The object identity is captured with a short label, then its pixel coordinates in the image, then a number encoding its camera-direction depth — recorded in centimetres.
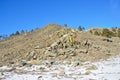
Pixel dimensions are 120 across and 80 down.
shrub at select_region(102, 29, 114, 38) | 4411
